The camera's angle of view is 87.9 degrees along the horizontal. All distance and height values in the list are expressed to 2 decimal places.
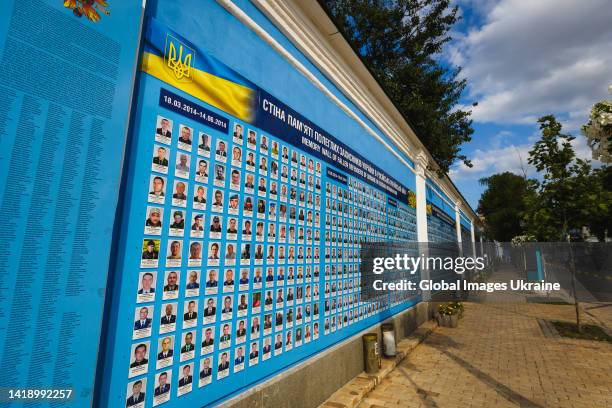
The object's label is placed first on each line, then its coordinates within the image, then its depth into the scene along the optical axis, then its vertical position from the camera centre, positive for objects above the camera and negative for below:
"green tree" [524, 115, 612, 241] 9.31 +1.96
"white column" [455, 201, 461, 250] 18.58 +1.97
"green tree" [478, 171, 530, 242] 35.72 +6.82
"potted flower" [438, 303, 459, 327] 9.52 -1.84
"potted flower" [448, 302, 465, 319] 10.18 -1.65
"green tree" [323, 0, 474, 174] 12.22 +7.94
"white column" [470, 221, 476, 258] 25.72 +1.96
